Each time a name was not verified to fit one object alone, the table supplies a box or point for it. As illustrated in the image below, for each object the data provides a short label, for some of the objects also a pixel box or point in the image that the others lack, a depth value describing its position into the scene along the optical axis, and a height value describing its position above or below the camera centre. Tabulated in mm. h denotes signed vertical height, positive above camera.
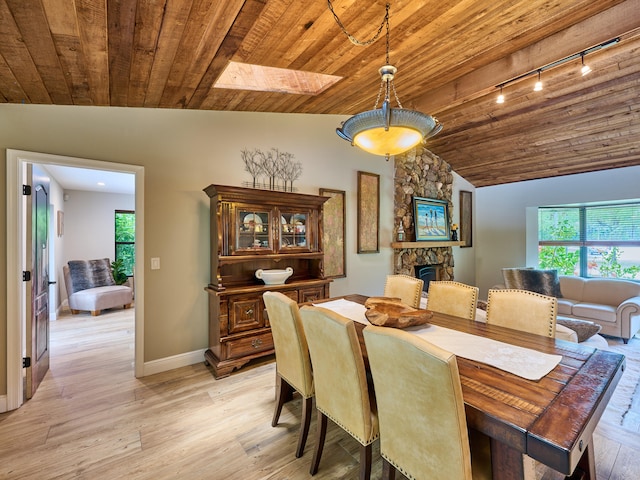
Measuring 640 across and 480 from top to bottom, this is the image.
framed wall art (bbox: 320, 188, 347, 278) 4148 +55
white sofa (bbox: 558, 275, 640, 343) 3822 -950
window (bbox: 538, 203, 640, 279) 4812 -49
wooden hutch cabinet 2961 -199
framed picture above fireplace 5242 +342
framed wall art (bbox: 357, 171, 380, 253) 4527 +399
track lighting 2430 +1593
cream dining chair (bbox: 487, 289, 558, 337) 1963 -519
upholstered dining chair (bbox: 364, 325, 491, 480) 1046 -668
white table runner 1404 -618
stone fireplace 5047 +801
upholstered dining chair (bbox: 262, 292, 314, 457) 1850 -723
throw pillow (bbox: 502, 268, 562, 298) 4559 -674
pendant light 1702 +664
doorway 2332 -211
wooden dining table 956 -634
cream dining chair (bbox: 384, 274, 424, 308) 2768 -499
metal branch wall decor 3516 +866
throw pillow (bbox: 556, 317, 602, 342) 2445 -762
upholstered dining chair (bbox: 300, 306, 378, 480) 1436 -717
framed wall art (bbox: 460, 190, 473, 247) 6258 +423
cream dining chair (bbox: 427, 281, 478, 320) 2420 -526
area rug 2236 -1385
